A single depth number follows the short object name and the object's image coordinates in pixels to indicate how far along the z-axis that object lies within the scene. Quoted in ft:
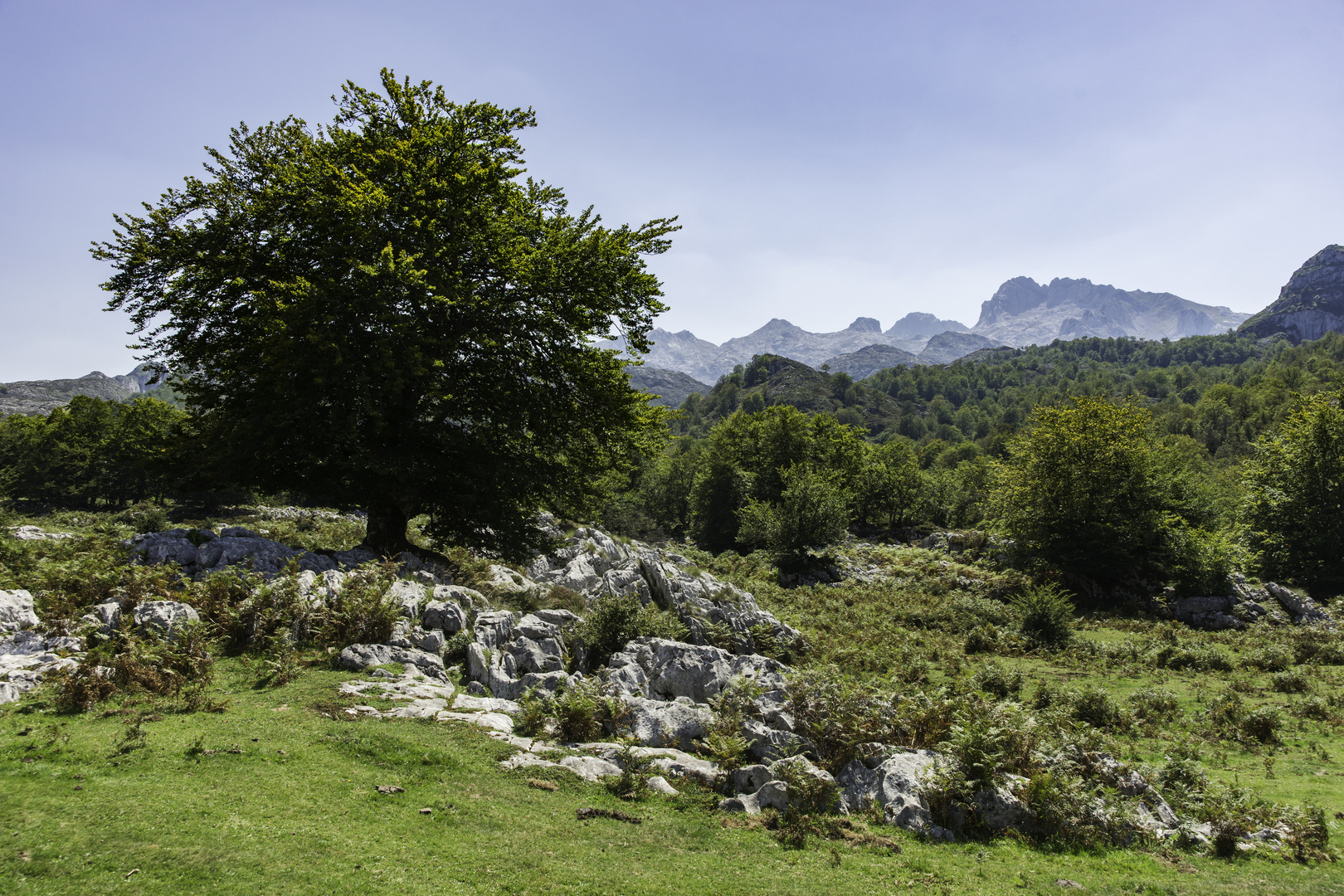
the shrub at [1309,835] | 29.48
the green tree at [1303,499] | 114.11
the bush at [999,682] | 59.55
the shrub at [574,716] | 36.55
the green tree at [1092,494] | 117.70
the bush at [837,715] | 35.63
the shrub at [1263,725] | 47.83
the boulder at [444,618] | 47.80
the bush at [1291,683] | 60.23
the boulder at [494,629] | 46.34
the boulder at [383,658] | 40.93
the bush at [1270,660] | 69.77
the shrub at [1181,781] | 34.17
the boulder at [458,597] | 50.55
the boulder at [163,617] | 36.55
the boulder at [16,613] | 33.96
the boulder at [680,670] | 44.16
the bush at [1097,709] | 51.06
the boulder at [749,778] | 32.07
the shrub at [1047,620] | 84.53
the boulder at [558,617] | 51.31
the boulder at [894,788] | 30.40
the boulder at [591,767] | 32.07
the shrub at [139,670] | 29.60
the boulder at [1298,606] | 94.73
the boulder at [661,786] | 31.45
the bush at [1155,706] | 52.75
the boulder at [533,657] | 44.86
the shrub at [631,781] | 30.81
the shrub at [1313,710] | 52.49
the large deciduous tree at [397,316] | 51.21
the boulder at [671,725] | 37.70
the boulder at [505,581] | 61.16
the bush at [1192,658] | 71.41
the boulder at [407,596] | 46.79
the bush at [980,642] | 82.33
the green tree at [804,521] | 140.97
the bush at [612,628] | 49.34
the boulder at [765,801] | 30.45
